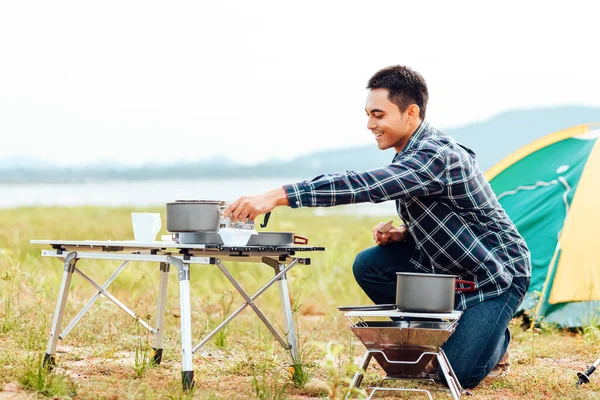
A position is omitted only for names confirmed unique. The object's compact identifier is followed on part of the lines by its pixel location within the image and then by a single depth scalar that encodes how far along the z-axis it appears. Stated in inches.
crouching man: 155.3
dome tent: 238.7
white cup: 152.8
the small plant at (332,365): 102.0
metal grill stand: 138.6
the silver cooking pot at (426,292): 137.7
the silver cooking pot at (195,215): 138.7
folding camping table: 138.7
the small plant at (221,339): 203.5
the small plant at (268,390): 141.1
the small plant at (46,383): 141.7
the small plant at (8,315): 201.2
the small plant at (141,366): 163.2
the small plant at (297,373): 157.5
